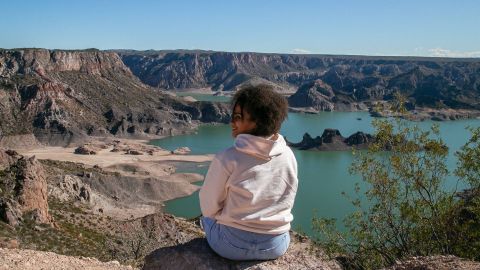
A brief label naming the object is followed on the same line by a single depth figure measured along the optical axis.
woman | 3.85
